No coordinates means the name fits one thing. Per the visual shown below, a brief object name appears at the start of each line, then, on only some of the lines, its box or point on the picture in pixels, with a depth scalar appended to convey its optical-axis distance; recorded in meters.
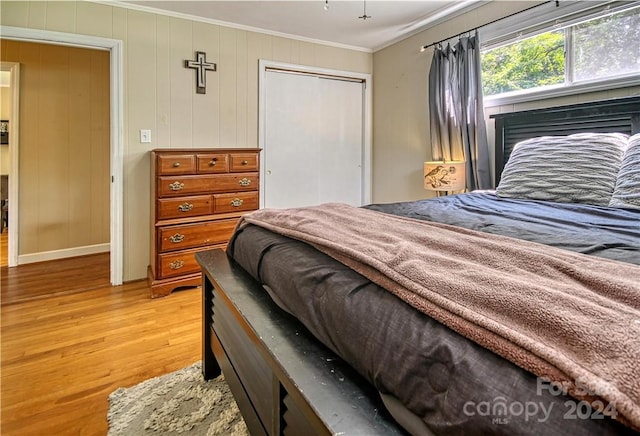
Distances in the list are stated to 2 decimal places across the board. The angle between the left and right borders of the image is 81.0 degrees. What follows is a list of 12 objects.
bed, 0.48
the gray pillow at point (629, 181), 1.65
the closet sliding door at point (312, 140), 3.89
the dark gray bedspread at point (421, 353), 0.47
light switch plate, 3.22
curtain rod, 2.64
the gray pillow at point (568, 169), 1.86
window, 2.29
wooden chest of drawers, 2.92
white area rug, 1.51
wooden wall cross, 3.36
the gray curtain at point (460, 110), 3.01
